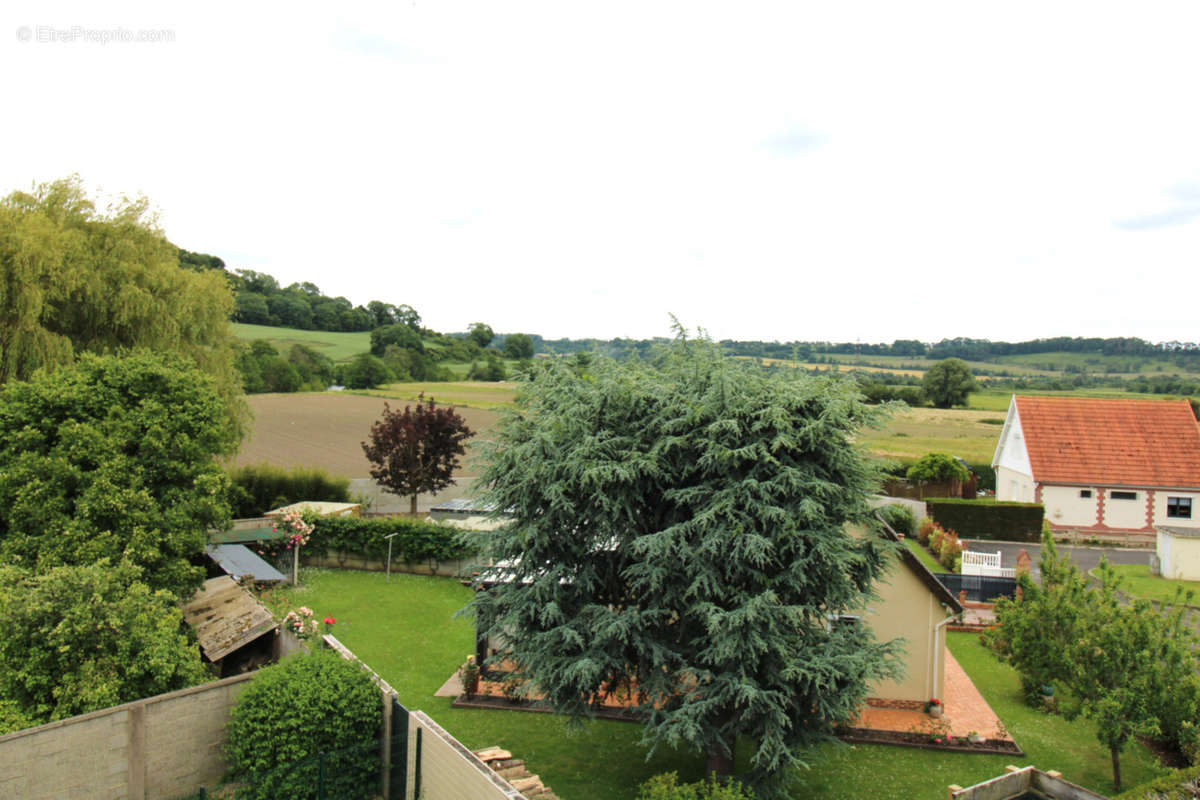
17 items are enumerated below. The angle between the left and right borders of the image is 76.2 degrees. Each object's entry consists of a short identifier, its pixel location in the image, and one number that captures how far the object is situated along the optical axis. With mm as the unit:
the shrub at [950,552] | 25039
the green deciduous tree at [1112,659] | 10914
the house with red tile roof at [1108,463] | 31906
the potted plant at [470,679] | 14812
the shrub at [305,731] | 10180
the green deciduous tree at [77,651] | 10758
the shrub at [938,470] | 35625
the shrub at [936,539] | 27188
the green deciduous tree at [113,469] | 14938
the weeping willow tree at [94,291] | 20266
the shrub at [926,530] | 29647
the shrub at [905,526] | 29869
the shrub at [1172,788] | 9562
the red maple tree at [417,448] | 27453
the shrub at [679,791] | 8531
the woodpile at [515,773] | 10547
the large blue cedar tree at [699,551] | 10141
